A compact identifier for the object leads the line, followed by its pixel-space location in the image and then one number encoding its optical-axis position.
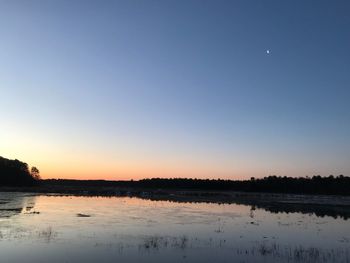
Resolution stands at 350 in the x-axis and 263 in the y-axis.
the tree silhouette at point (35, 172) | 170.21
